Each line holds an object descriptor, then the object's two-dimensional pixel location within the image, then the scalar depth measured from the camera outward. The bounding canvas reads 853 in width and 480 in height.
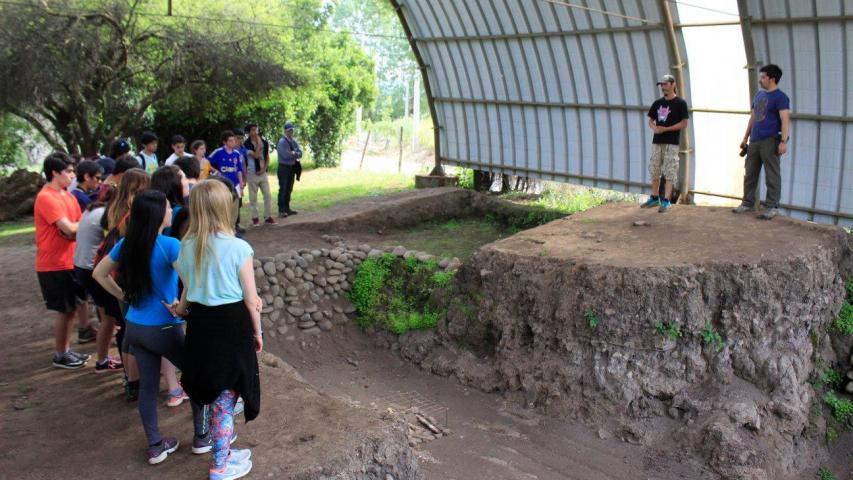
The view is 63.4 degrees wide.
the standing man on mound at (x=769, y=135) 8.16
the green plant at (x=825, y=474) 7.21
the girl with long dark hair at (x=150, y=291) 4.45
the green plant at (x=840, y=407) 7.66
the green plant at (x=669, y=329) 7.38
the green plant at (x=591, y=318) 7.55
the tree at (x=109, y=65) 13.56
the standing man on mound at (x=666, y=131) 8.98
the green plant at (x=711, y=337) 7.39
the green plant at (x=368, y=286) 9.89
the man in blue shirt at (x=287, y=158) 11.48
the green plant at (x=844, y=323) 8.03
